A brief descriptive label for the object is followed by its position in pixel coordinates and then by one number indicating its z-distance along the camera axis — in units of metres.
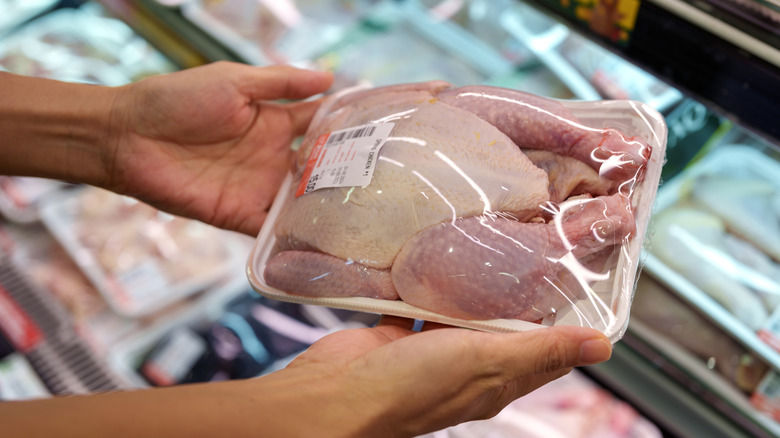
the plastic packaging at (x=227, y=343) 0.85
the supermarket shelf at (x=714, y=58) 0.58
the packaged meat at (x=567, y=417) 0.76
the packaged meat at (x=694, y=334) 0.73
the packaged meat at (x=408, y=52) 0.95
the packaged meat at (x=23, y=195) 0.96
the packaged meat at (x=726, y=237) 0.72
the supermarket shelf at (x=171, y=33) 0.98
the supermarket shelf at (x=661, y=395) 0.73
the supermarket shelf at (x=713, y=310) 0.70
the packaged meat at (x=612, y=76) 0.81
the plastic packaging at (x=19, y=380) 0.84
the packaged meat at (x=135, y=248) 0.89
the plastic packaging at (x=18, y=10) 1.16
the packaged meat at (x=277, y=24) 0.99
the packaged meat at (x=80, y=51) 1.12
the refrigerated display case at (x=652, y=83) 0.60
